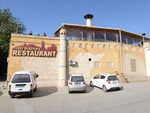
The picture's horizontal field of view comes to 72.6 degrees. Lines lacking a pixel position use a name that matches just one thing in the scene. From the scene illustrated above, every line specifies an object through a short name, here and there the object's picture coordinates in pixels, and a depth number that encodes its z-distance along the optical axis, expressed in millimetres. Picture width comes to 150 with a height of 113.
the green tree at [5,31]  16422
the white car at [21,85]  7479
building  12641
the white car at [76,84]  9086
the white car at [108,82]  9711
